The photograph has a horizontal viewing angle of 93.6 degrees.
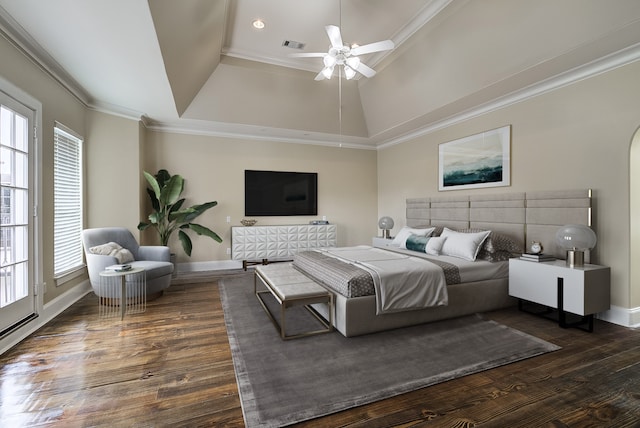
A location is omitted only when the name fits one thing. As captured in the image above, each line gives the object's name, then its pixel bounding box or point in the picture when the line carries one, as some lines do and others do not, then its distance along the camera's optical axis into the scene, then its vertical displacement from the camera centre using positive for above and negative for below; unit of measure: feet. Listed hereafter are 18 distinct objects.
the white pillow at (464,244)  12.24 -1.40
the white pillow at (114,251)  12.32 -1.69
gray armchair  11.91 -2.04
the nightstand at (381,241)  18.58 -1.92
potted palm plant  16.08 -0.01
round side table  11.12 -3.29
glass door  8.48 -0.10
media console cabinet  18.75 -1.93
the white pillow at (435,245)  13.53 -1.57
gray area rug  6.23 -3.91
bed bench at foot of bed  9.08 -2.56
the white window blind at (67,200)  11.72 +0.44
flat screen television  19.95 +1.23
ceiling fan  9.59 +5.33
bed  9.39 -1.95
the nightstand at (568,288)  9.57 -2.57
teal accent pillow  14.17 -1.52
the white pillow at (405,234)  15.37 -1.18
